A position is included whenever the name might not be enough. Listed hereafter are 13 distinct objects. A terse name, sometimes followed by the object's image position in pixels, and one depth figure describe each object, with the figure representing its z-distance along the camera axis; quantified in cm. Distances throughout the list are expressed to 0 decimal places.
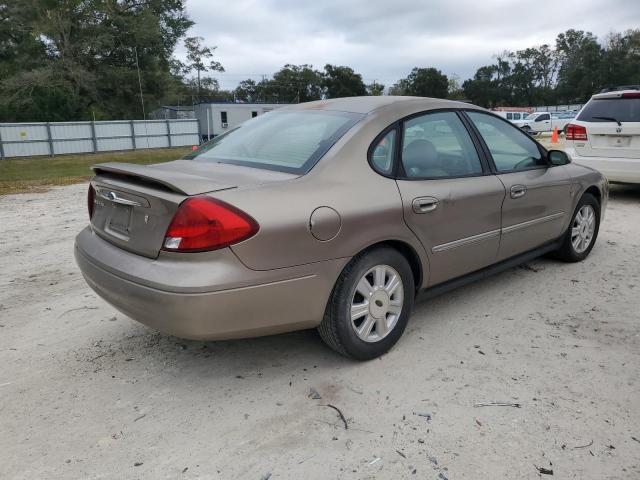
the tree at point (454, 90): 9206
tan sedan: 251
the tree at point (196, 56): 5119
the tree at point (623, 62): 7800
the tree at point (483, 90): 9388
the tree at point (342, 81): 7844
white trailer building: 4050
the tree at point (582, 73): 8144
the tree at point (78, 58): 3159
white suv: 731
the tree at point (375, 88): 7882
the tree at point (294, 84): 8081
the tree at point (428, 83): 8669
